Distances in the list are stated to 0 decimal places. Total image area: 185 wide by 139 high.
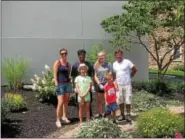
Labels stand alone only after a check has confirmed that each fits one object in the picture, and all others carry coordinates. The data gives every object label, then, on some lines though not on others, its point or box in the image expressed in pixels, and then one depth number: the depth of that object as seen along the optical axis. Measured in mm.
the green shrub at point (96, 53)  9126
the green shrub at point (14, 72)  8586
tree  9465
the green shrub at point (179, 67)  16515
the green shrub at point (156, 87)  9542
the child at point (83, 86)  5996
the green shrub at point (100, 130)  5159
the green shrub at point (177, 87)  10042
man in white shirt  6207
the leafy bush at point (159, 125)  5195
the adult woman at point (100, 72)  6133
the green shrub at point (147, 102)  7841
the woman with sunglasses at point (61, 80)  6094
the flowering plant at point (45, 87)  7517
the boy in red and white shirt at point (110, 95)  5996
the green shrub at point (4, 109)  5996
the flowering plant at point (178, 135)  4953
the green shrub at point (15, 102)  6901
